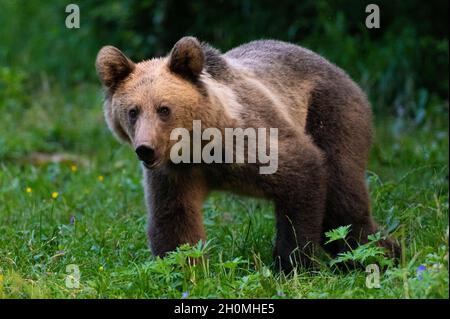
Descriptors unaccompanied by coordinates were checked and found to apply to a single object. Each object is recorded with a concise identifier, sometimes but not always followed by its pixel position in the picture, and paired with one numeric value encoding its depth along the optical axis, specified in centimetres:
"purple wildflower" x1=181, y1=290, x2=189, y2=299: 997
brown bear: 1105
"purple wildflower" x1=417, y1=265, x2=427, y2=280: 935
